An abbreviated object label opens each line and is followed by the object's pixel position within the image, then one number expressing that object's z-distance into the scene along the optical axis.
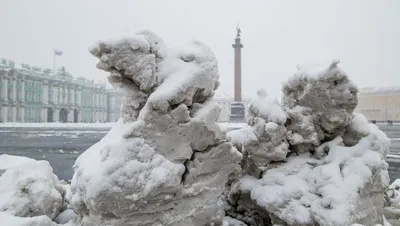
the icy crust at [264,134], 3.95
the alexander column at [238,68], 40.38
